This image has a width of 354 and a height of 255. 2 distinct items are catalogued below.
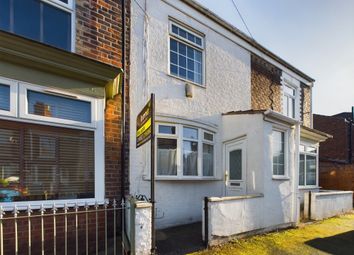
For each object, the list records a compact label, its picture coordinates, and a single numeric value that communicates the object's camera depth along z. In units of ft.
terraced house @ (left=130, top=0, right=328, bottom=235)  25.05
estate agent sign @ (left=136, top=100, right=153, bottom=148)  16.14
